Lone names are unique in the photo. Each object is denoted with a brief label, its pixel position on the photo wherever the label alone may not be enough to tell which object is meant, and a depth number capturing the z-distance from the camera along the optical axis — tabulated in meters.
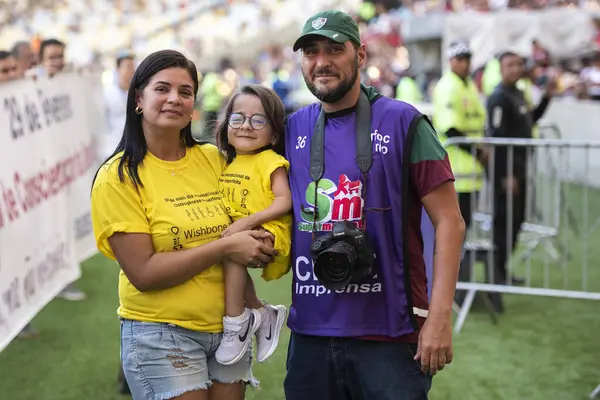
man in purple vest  2.95
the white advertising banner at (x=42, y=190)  5.85
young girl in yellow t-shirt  3.14
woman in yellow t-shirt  3.04
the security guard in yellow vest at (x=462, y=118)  7.84
